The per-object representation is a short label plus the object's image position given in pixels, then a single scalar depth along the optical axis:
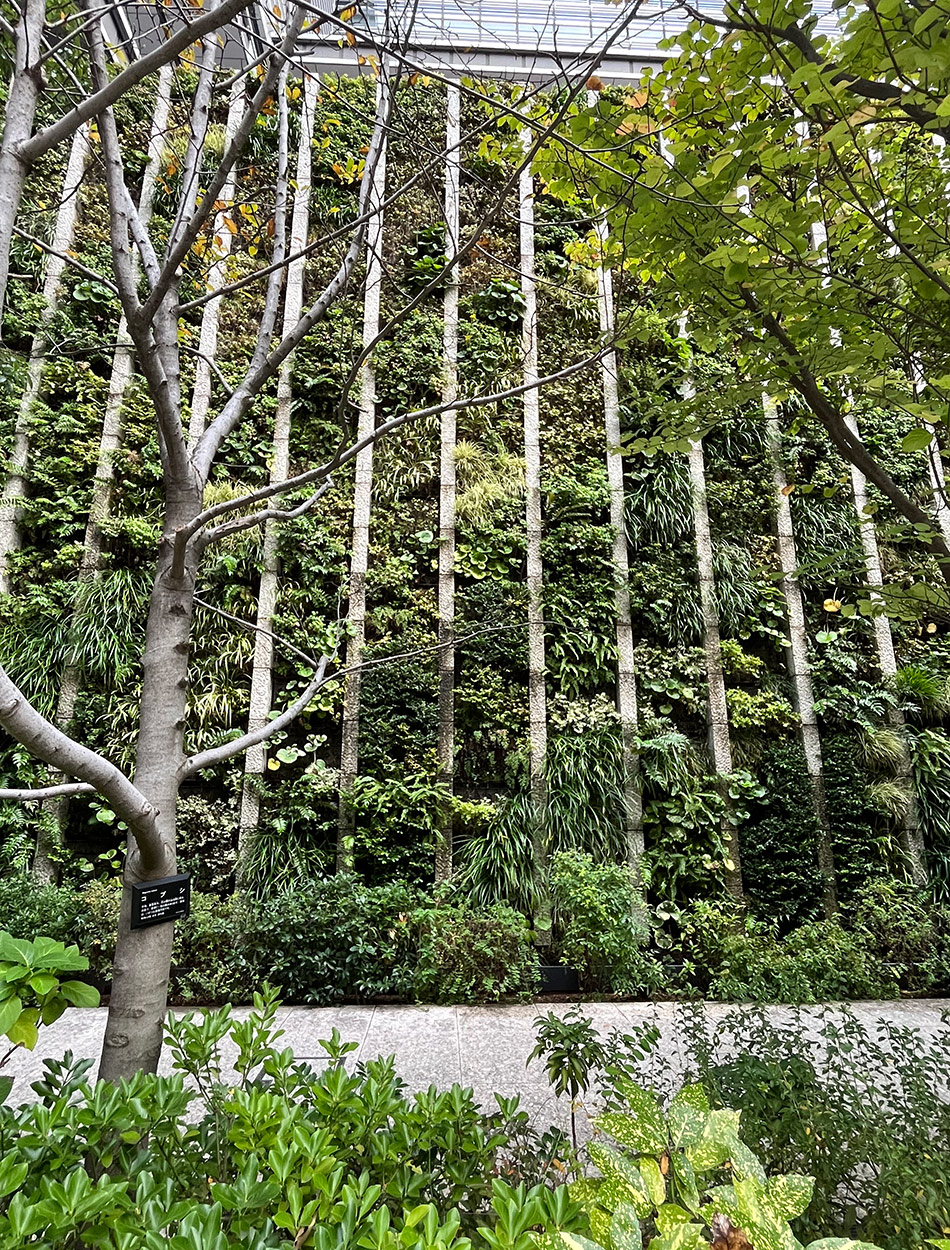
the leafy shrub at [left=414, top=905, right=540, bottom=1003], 3.77
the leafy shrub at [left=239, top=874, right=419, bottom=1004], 3.81
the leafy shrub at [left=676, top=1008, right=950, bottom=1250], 1.47
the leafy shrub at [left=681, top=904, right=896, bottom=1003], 3.59
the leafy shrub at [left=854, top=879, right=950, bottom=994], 3.97
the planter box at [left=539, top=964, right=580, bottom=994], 3.98
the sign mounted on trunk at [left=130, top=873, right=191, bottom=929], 1.65
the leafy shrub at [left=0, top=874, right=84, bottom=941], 3.78
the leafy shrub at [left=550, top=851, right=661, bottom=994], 3.80
